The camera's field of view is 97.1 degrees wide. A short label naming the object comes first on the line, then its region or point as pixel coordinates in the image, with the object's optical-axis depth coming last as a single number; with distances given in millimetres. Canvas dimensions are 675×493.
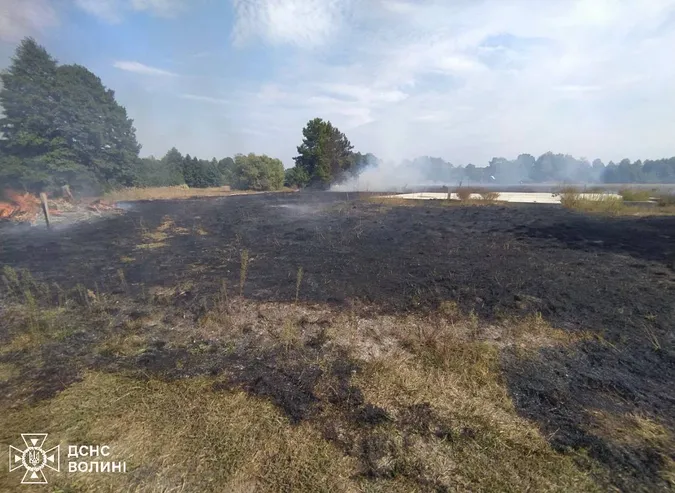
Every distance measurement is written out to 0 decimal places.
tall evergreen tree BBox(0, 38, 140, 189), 23219
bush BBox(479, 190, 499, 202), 24197
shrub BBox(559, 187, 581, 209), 19312
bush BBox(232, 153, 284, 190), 43719
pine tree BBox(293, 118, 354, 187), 41781
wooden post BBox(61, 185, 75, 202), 20219
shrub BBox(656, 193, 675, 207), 19609
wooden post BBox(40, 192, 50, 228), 12877
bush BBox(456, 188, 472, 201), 24312
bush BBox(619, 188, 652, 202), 21991
